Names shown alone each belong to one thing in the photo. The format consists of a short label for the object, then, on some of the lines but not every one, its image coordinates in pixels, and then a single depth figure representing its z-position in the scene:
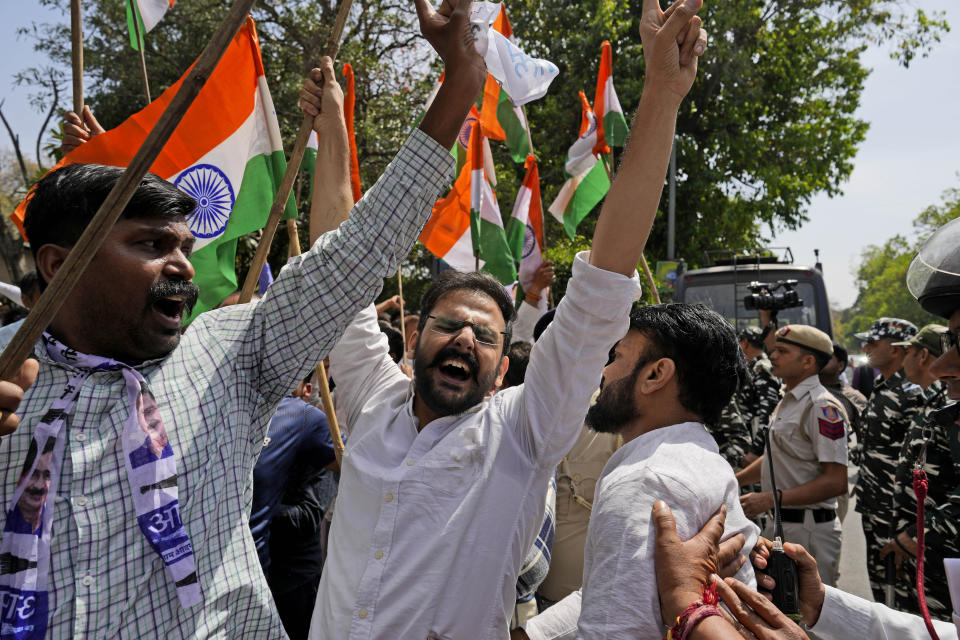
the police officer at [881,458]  4.90
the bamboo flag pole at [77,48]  2.51
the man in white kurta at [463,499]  1.87
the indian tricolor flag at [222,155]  2.81
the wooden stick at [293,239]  2.68
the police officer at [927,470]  3.30
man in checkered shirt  1.33
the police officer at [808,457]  4.55
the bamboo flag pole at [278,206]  2.14
